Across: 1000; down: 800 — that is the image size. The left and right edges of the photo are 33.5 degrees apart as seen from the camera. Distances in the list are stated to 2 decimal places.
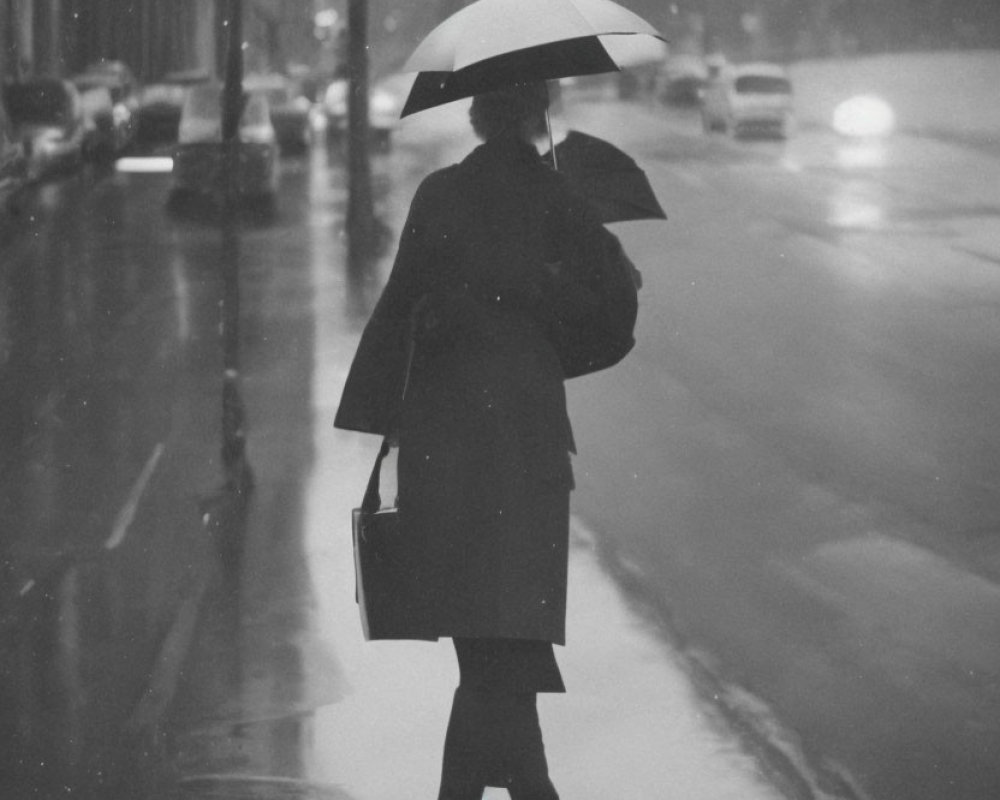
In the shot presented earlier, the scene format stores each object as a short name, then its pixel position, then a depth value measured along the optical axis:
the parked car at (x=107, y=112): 30.27
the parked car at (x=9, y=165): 22.22
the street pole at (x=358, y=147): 18.40
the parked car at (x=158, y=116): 31.78
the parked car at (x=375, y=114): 37.00
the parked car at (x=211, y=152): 24.59
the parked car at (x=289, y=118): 36.56
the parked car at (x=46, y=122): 25.14
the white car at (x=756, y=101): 39.66
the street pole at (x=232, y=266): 8.30
